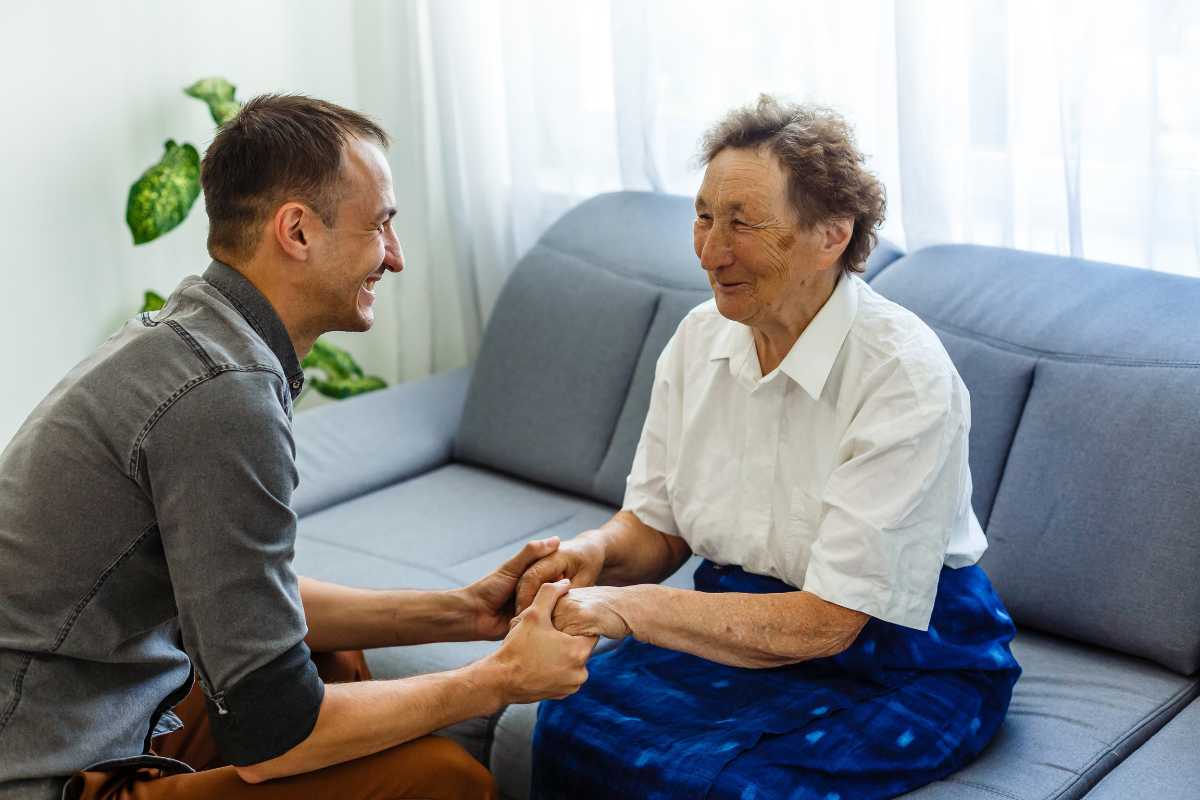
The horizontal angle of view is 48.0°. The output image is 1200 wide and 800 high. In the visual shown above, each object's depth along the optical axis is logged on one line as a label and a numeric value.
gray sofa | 2.02
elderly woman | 1.75
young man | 1.48
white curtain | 2.38
